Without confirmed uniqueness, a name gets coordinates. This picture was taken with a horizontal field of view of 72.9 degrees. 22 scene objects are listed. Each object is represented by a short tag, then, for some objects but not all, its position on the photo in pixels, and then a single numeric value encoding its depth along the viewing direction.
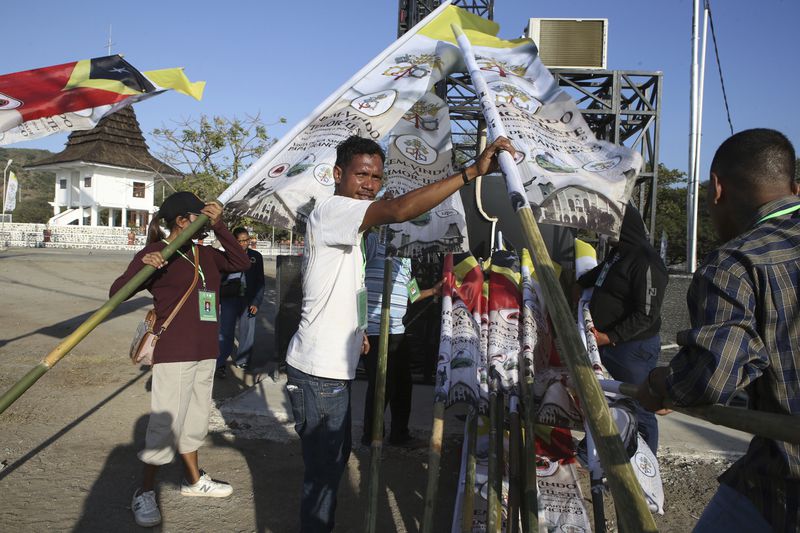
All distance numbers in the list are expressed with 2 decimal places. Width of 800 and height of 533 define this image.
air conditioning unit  9.50
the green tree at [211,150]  15.37
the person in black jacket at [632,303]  3.66
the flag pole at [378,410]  2.49
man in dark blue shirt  1.49
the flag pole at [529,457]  2.44
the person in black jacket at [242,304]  6.54
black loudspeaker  6.41
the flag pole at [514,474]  2.69
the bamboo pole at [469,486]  2.69
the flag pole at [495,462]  2.52
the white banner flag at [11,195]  23.78
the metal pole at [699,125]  10.48
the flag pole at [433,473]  2.50
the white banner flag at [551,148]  2.57
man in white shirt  2.45
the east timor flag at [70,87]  2.64
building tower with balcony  40.22
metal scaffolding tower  9.22
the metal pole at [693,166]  9.86
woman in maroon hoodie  3.31
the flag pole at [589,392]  1.28
